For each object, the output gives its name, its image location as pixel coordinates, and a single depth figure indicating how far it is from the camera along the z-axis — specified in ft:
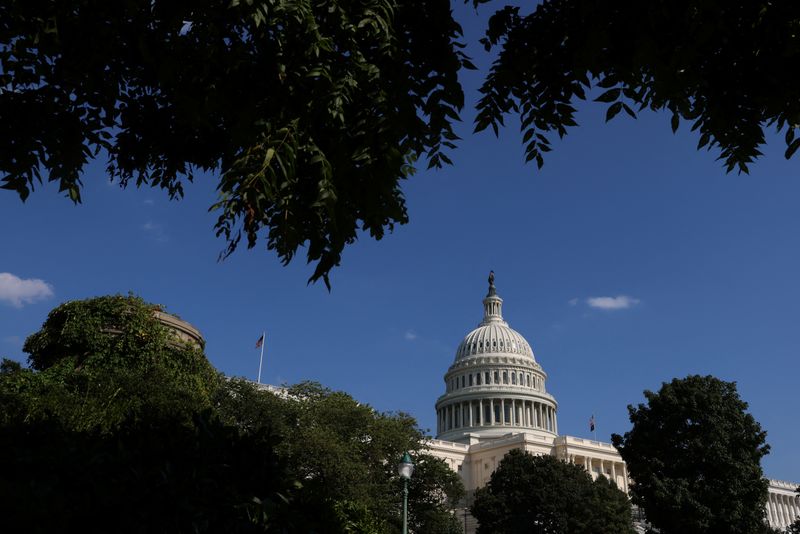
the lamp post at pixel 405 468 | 90.74
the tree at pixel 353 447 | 152.15
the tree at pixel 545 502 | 203.62
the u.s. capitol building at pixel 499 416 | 394.32
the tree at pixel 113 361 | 108.99
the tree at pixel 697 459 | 130.41
